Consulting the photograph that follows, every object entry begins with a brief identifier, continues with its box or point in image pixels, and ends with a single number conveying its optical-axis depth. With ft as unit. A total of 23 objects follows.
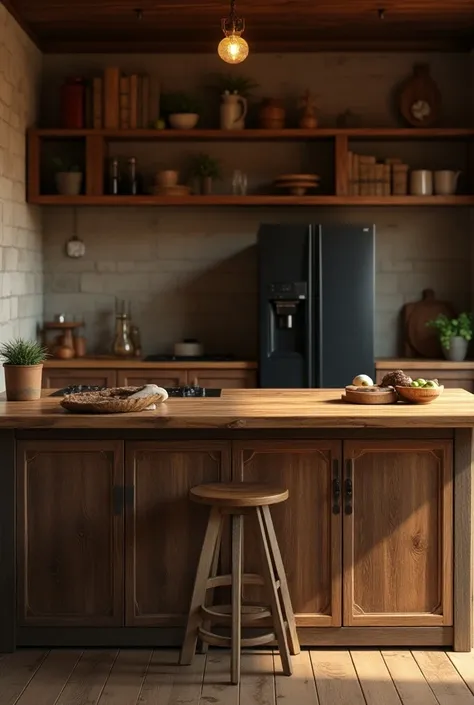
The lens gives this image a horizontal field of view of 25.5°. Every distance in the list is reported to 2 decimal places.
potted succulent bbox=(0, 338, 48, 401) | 14.26
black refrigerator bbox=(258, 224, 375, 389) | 20.65
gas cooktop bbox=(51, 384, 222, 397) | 15.19
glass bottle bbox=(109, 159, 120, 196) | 21.93
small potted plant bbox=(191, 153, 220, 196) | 22.00
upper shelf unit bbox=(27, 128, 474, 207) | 21.44
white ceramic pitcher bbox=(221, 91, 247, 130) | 21.86
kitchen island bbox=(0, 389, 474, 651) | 13.17
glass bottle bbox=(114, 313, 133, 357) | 22.20
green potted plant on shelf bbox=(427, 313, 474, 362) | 21.26
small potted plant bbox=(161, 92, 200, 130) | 21.76
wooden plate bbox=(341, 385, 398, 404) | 13.96
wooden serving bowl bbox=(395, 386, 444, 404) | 13.71
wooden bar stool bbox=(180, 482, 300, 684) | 12.12
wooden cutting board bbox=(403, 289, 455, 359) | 22.53
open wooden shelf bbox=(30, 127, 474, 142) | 21.48
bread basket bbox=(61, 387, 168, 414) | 12.96
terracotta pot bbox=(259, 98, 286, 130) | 21.89
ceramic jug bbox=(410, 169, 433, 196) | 21.80
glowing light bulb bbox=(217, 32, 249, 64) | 14.16
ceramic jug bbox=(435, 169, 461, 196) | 21.81
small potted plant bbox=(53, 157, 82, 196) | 21.75
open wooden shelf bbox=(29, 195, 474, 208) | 21.45
